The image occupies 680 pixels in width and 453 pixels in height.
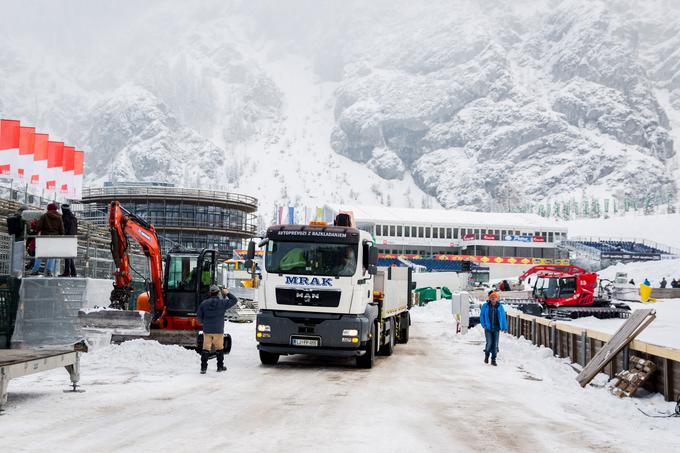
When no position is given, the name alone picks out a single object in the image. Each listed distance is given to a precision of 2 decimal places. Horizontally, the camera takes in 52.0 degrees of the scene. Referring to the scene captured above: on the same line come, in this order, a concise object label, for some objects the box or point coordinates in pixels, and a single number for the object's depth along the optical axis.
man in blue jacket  18.61
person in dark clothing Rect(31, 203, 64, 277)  17.33
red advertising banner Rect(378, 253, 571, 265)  100.56
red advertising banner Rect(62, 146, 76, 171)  40.72
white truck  16.25
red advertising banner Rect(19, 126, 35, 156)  36.81
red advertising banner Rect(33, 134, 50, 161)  38.22
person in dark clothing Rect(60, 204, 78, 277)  17.81
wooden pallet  12.45
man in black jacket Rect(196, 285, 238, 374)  15.45
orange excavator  16.34
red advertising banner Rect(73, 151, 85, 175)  41.38
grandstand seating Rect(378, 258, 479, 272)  96.56
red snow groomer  35.06
